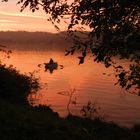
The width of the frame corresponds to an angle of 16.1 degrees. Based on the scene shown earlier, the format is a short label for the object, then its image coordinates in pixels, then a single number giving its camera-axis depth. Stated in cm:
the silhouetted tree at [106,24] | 1042
